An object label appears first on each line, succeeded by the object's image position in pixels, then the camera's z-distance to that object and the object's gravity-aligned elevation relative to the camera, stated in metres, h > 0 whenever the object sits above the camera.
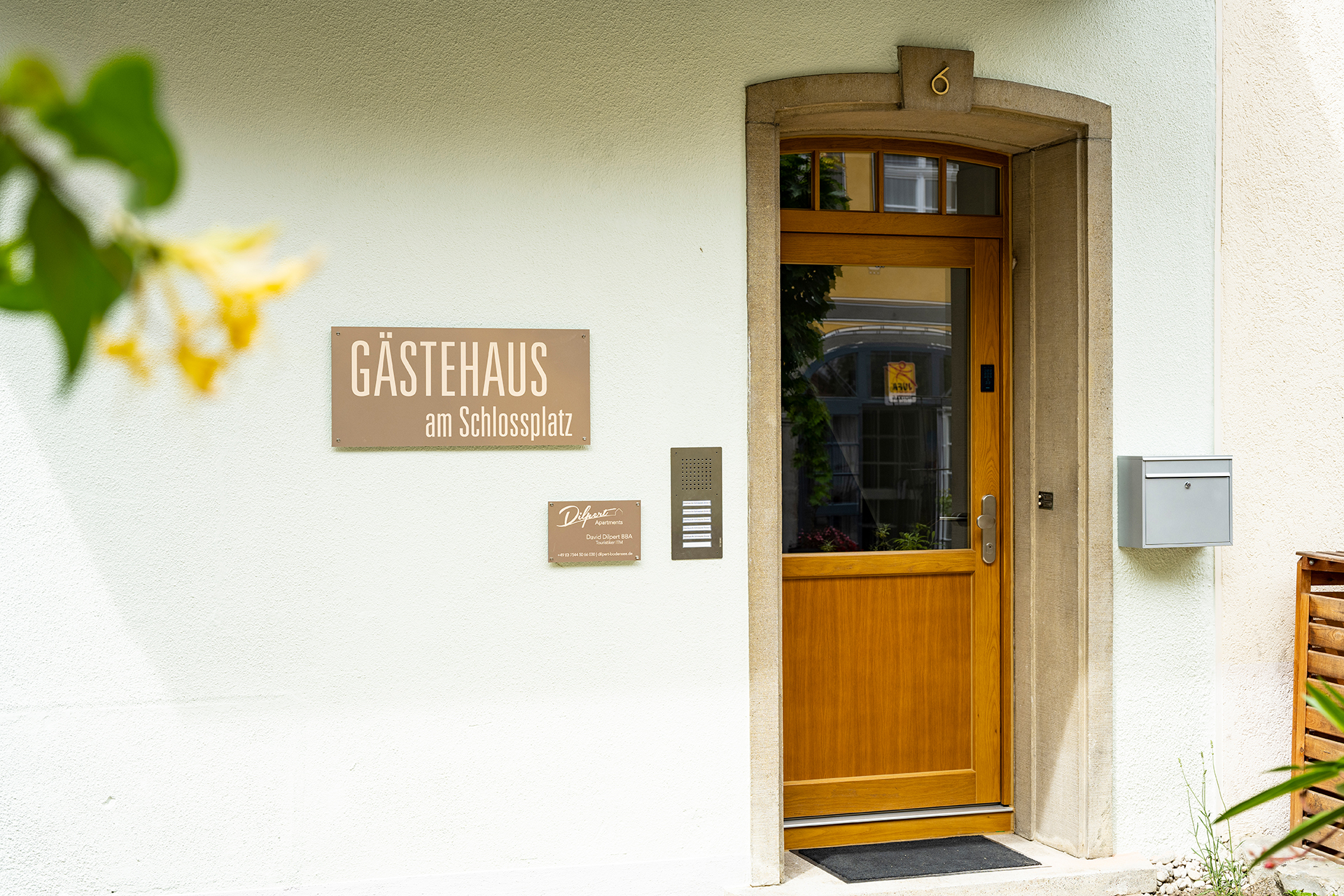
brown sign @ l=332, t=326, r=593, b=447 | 3.28 +0.22
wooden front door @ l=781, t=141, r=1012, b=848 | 4.01 -0.31
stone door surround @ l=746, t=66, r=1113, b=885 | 3.53 +0.11
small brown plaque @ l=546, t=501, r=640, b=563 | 3.41 -0.26
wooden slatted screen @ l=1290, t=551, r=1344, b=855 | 3.70 -0.75
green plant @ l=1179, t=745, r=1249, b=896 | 3.71 -1.50
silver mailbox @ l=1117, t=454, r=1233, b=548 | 3.75 -0.18
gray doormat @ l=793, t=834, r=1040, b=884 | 3.70 -1.53
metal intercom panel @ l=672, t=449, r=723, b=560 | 3.50 -0.17
